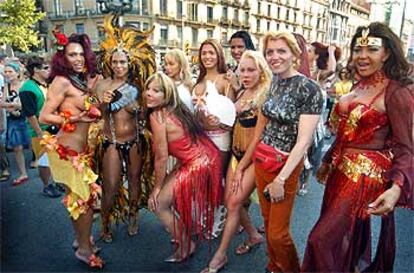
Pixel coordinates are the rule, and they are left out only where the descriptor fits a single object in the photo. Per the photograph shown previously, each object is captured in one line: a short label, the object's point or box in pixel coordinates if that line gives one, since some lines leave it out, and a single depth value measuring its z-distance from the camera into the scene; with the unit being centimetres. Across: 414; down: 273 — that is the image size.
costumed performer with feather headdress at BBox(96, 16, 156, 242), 277
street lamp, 511
